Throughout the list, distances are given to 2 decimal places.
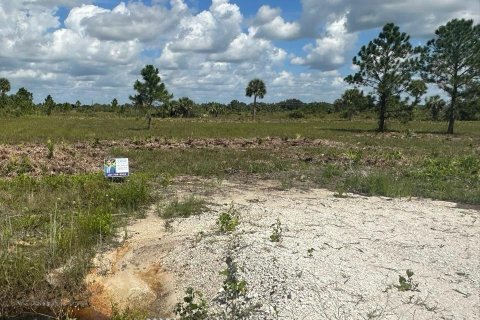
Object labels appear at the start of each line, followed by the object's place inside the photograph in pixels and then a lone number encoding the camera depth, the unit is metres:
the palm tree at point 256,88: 82.25
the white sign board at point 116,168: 11.68
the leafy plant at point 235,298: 5.29
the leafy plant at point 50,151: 16.43
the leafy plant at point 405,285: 5.68
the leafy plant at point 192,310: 5.21
